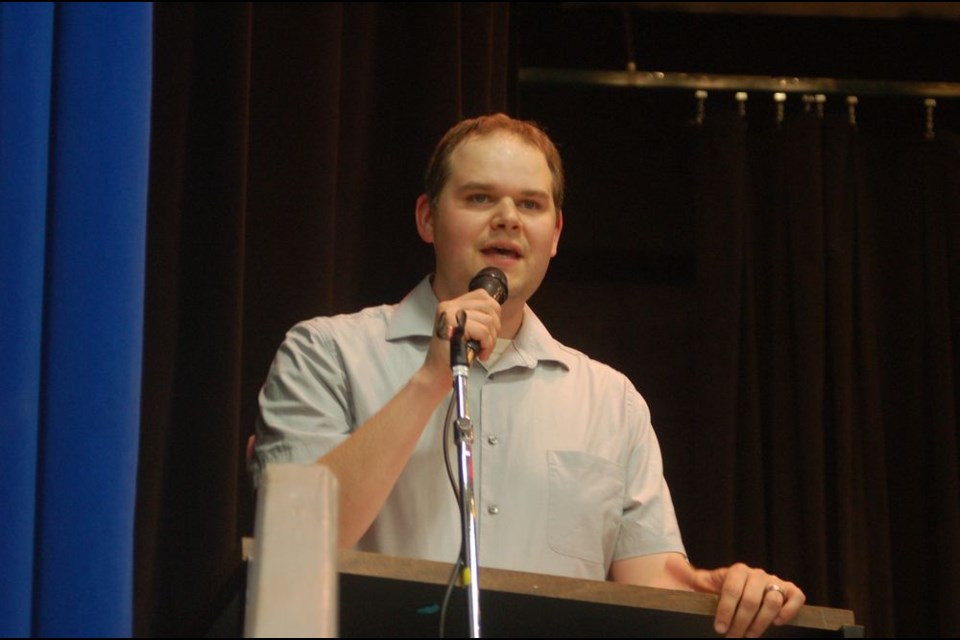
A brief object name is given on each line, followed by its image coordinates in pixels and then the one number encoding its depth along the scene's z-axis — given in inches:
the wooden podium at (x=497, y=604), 179.8
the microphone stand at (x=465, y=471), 178.5
